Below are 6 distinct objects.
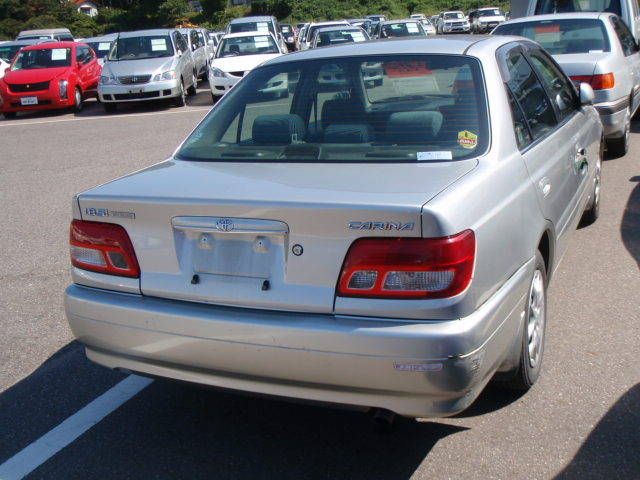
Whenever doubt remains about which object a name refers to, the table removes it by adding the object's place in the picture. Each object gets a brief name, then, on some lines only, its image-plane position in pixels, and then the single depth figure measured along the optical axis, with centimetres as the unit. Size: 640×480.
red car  1844
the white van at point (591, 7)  1320
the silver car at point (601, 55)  866
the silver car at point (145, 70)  1773
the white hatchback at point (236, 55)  1803
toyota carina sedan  301
